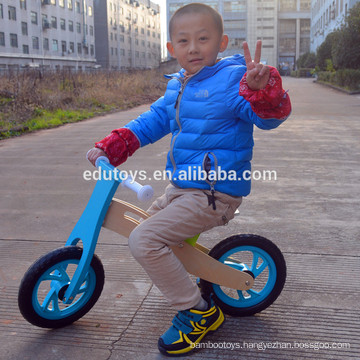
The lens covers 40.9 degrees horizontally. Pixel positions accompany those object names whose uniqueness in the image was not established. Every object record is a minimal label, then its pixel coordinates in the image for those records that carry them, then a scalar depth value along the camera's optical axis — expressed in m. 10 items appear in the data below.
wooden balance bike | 2.41
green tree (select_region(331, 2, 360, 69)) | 24.11
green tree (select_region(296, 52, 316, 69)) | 60.81
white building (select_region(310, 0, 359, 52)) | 42.53
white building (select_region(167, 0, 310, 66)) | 90.62
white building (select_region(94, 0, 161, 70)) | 74.31
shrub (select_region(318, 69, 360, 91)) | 24.75
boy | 2.29
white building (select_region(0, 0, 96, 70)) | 50.03
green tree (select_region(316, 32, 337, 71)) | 38.50
